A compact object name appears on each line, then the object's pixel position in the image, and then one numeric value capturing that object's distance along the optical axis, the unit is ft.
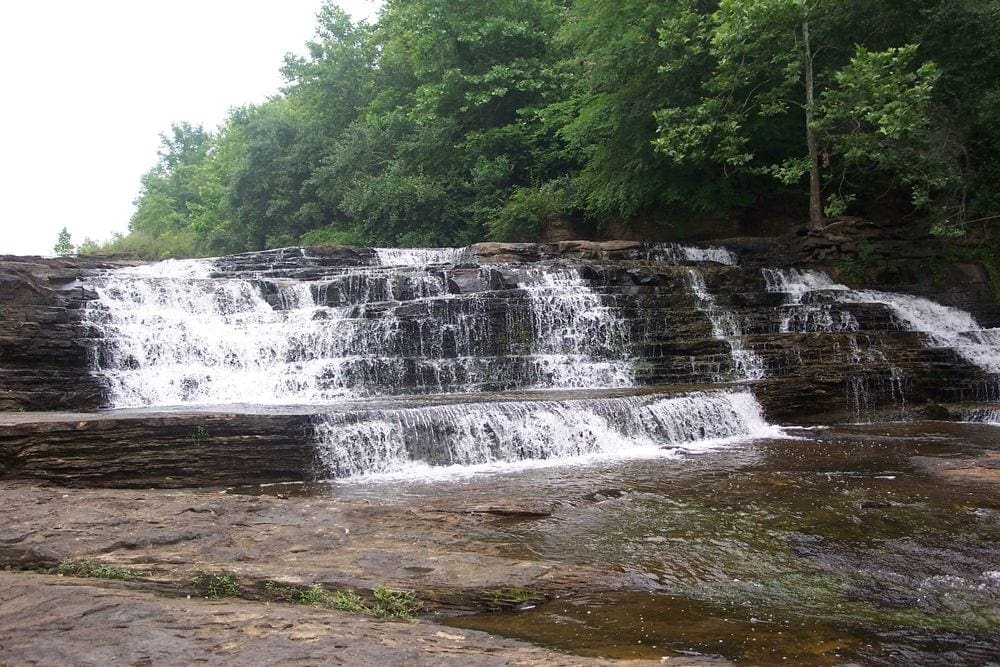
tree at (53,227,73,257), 124.77
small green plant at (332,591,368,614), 11.98
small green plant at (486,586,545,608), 13.19
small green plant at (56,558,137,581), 13.07
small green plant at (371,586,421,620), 11.99
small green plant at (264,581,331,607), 12.28
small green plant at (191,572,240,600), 12.48
